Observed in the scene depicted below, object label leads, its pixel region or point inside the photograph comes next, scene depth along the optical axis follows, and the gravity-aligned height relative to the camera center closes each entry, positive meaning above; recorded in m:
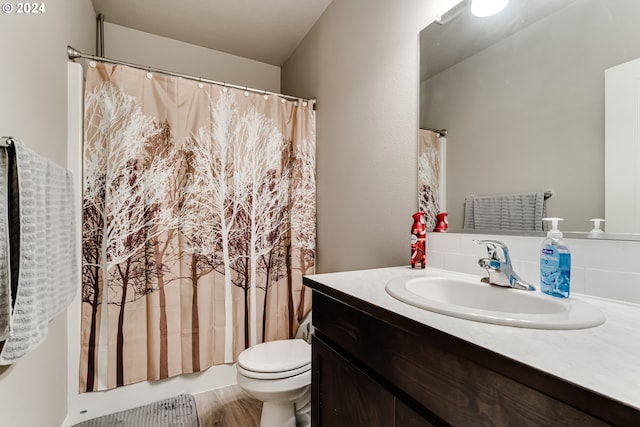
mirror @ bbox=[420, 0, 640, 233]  0.81 +0.39
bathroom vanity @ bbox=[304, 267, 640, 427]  0.40 -0.26
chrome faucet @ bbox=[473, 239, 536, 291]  0.87 -0.16
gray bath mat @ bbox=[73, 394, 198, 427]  1.54 -1.09
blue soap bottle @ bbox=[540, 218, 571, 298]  0.77 -0.14
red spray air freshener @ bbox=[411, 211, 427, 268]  1.20 -0.11
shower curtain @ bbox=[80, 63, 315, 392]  1.56 -0.07
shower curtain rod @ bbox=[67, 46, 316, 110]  1.49 +0.78
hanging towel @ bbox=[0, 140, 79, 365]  0.83 -0.13
